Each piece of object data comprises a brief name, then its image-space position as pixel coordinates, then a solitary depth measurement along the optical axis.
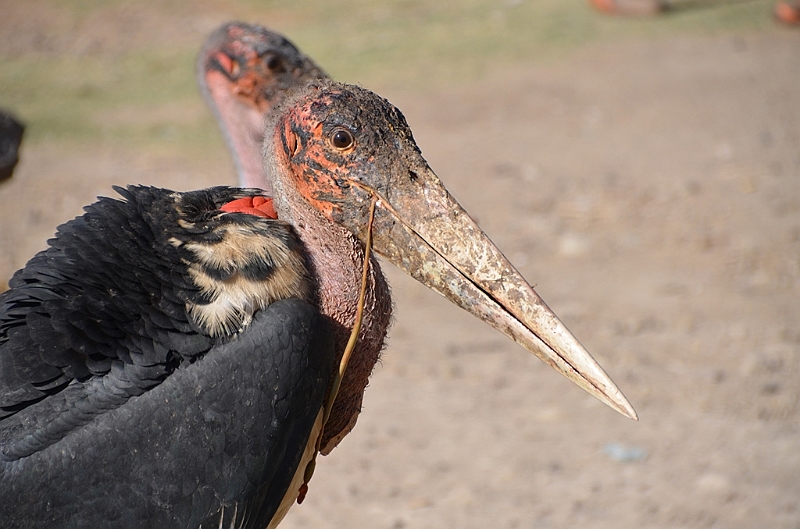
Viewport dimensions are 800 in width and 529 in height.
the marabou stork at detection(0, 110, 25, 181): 7.20
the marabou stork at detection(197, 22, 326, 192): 8.88
